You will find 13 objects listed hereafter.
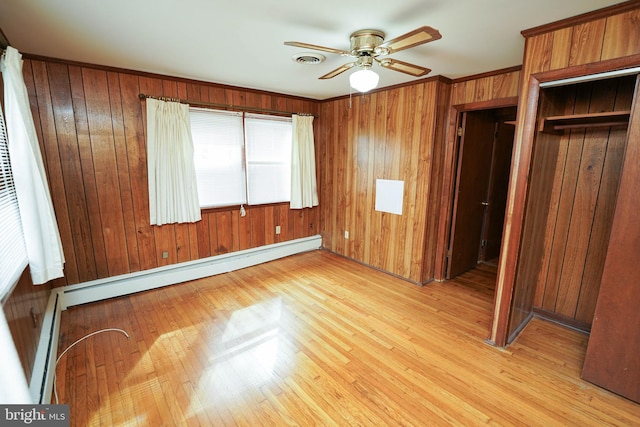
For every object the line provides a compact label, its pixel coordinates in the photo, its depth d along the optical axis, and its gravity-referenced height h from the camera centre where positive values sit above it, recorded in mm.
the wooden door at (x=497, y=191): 3910 -320
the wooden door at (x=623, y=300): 1694 -806
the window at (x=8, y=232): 1555 -424
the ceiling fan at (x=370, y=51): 1711 +742
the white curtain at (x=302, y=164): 4207 +37
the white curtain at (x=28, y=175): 1819 -80
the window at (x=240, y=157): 3475 +112
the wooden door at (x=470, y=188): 3414 -245
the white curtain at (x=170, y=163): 3082 +17
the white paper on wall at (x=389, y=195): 3551 -356
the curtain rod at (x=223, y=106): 3083 +723
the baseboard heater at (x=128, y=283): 1847 -1299
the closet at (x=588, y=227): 1751 -446
